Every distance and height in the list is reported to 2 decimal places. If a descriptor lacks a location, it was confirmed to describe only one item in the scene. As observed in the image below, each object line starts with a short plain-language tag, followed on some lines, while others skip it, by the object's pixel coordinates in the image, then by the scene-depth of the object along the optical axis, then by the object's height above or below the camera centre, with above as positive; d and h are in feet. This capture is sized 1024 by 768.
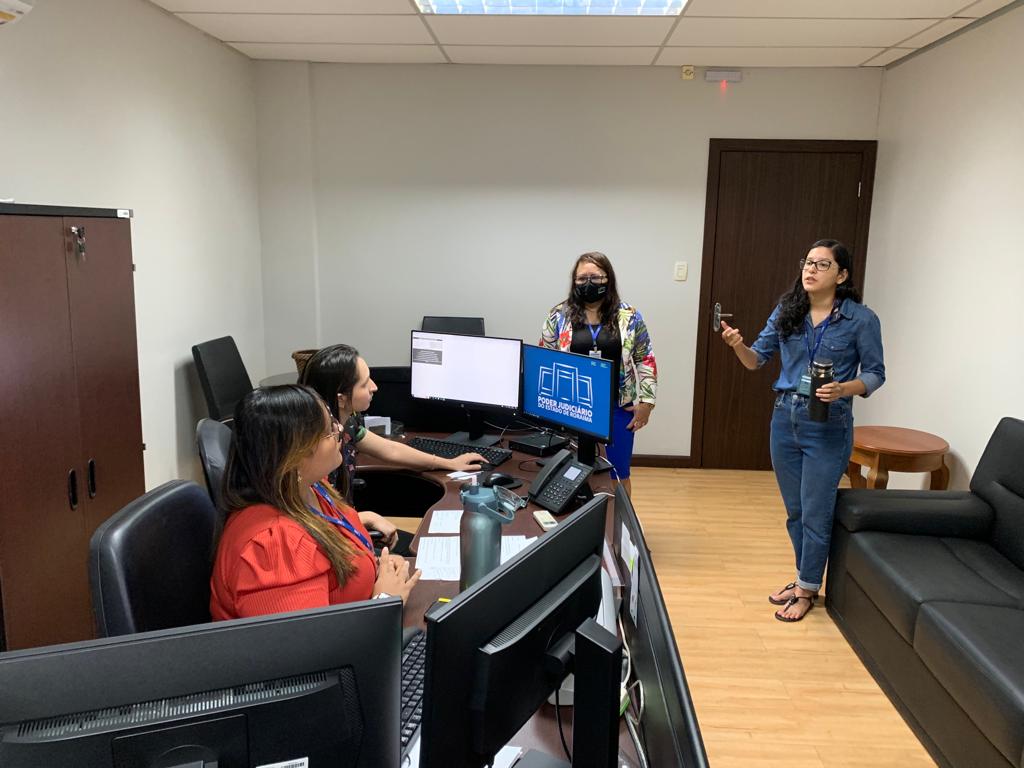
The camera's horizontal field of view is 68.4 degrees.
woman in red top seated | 4.64 -1.67
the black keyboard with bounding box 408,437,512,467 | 9.07 -2.24
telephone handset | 7.37 -2.12
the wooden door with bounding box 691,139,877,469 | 15.66 +0.96
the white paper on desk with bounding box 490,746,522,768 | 3.94 -2.55
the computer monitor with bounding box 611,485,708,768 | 2.74 -1.67
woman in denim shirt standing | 9.59 -1.34
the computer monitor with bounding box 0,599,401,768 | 2.50 -1.54
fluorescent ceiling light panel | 11.27 +3.92
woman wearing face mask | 10.87 -0.99
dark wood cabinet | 6.98 -1.52
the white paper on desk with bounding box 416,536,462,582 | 6.04 -2.43
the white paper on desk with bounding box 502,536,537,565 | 6.33 -2.36
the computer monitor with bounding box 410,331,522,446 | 9.29 -1.34
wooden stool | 11.34 -2.66
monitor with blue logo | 7.91 -1.34
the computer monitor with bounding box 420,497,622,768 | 3.00 -1.67
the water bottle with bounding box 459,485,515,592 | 5.20 -1.84
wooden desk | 4.13 -2.45
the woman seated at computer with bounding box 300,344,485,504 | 7.35 -1.18
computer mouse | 7.97 -2.25
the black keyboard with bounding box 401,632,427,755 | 4.12 -2.45
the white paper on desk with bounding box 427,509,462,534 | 6.97 -2.39
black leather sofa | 6.71 -3.32
